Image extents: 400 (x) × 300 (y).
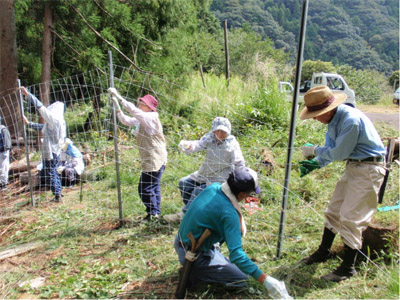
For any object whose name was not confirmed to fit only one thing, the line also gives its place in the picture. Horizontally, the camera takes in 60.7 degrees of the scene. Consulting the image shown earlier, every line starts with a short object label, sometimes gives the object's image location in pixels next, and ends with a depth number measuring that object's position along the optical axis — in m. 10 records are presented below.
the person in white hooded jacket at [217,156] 3.45
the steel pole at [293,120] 2.57
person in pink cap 3.67
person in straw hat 2.58
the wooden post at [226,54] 11.18
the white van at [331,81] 13.30
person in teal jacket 2.16
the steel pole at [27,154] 4.42
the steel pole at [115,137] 3.51
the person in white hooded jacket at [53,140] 4.52
